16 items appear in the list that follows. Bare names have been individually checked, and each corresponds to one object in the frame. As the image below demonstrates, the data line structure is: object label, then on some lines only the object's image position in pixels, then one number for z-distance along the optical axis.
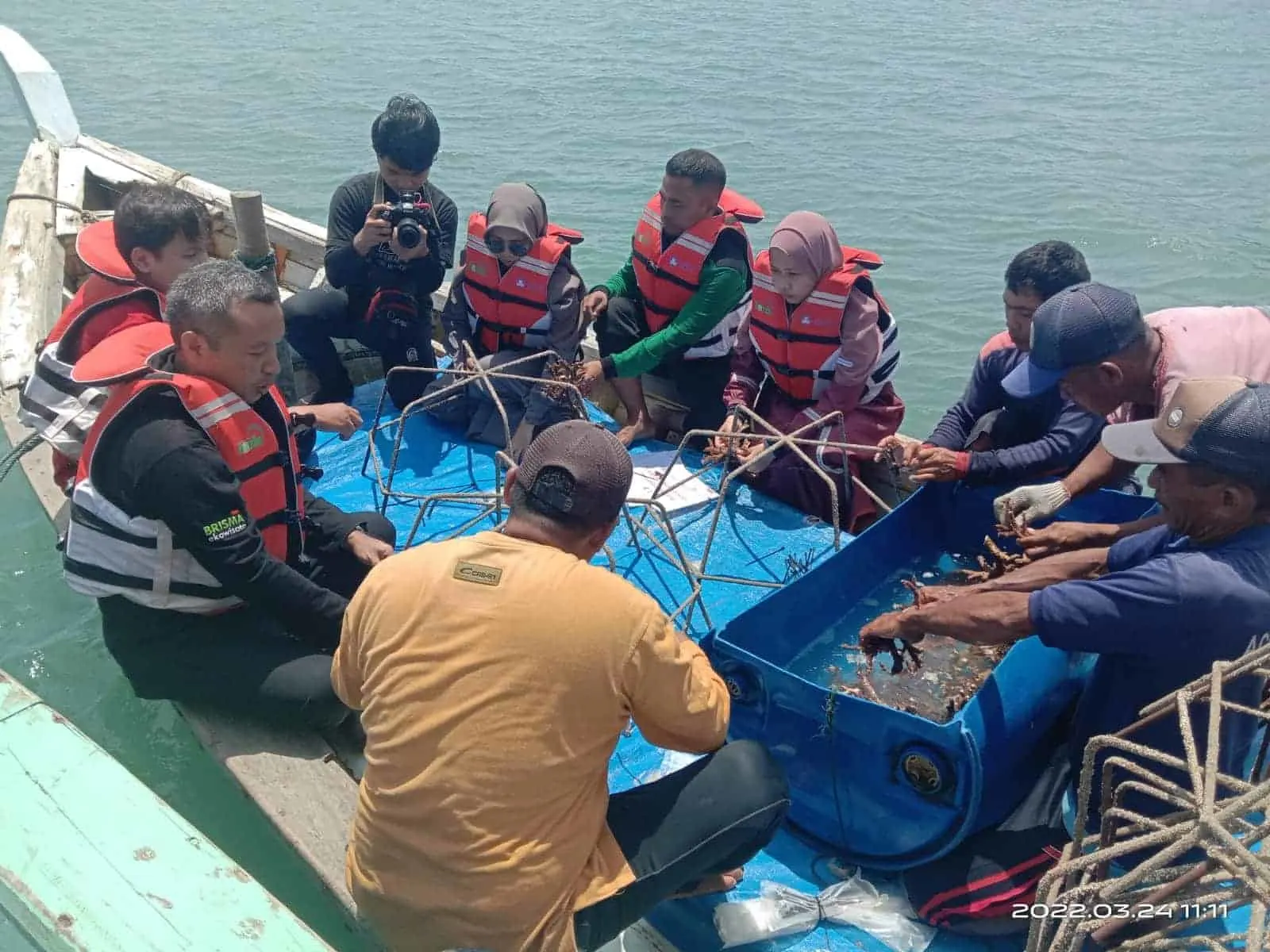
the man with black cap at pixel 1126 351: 2.74
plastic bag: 2.50
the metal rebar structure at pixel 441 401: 3.59
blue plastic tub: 2.40
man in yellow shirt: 1.86
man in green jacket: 4.59
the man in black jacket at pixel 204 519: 2.68
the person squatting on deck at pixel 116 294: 3.14
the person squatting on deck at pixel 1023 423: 3.54
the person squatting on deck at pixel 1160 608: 2.06
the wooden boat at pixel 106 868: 1.86
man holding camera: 4.63
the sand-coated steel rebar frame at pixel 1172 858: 1.44
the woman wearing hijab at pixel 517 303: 4.57
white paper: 4.27
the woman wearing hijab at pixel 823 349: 4.14
